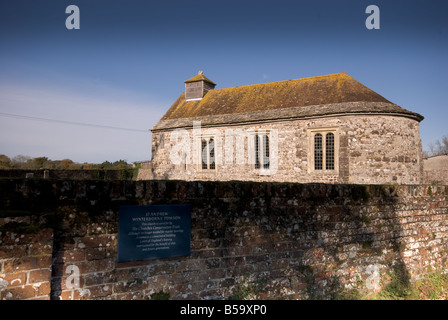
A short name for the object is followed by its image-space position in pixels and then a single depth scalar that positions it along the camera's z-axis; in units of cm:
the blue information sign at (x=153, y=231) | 367
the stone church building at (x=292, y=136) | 1836
